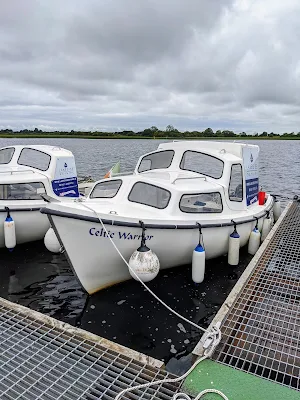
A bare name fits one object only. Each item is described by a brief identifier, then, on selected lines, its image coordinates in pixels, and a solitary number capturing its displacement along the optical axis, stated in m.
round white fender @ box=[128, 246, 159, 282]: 6.06
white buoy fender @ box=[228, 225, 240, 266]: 7.82
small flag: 12.80
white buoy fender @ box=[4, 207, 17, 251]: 8.30
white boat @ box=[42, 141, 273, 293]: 6.20
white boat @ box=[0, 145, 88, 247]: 8.76
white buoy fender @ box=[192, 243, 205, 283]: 6.85
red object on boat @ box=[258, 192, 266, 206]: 10.32
